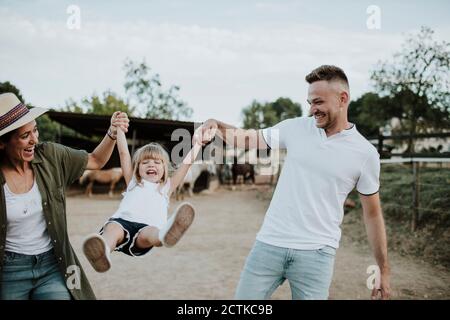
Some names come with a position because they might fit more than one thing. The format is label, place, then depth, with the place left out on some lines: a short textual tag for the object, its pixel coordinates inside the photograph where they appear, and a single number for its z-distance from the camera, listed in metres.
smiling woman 1.83
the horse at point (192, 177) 13.24
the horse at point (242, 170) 17.38
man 2.07
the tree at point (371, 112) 9.90
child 1.96
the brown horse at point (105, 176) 12.98
